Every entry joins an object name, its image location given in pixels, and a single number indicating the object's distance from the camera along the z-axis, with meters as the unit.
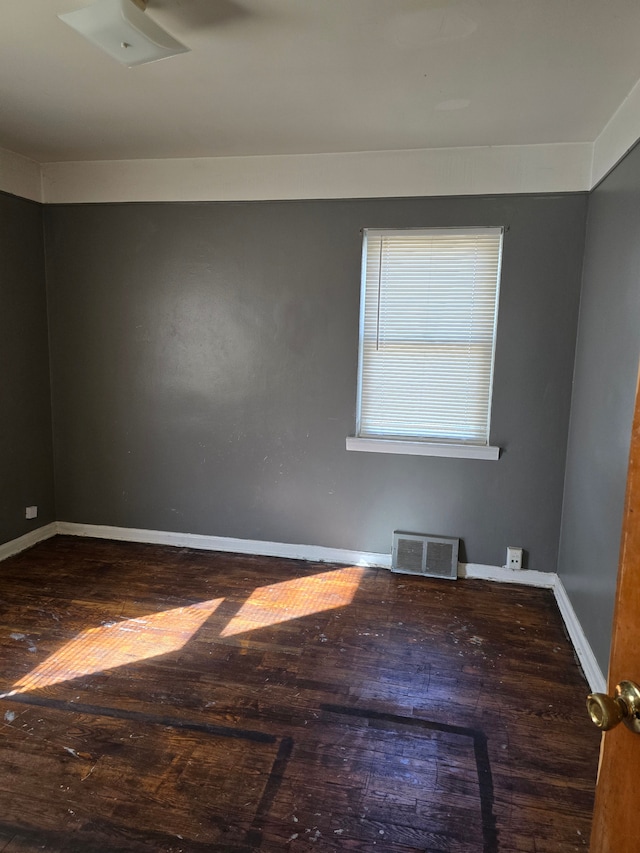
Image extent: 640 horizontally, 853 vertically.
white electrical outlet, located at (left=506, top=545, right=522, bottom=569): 3.21
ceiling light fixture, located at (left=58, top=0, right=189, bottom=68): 1.63
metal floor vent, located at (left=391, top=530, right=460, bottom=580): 3.27
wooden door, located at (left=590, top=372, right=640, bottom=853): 0.75
